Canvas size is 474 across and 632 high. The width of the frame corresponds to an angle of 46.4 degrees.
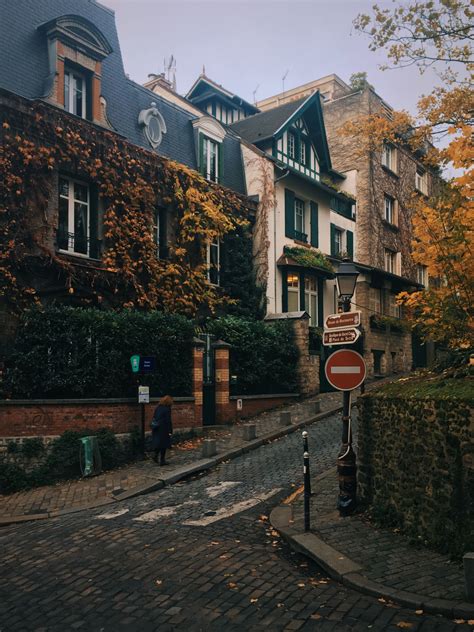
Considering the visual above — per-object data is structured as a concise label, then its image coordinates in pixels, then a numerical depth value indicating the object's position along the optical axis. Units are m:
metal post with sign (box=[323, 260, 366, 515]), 8.08
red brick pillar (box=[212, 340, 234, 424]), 16.53
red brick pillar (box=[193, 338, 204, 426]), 15.14
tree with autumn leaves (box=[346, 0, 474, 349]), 9.30
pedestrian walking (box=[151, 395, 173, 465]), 12.05
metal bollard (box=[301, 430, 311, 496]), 7.82
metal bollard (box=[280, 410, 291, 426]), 15.75
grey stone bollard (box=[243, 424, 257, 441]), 14.10
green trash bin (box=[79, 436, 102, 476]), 11.77
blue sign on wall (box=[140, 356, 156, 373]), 13.12
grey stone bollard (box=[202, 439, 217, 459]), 12.59
